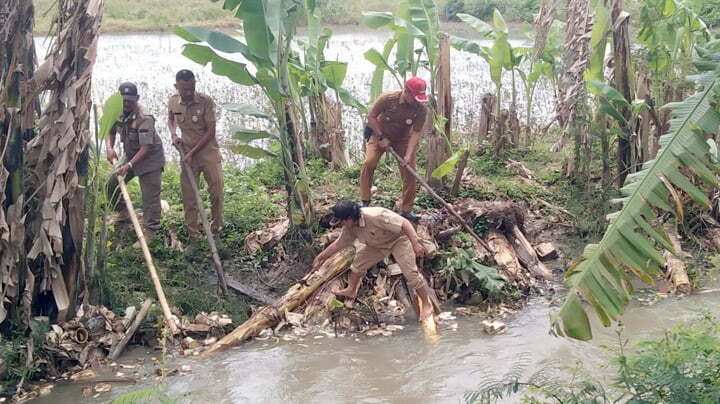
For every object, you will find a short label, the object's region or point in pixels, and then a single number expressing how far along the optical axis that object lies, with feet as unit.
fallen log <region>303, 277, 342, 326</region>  25.16
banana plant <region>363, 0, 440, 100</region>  33.99
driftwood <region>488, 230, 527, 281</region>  27.50
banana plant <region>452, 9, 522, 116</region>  36.50
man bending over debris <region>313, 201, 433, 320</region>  23.65
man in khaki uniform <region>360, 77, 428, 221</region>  27.86
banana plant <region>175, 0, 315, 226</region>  26.32
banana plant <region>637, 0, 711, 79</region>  32.01
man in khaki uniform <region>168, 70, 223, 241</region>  27.79
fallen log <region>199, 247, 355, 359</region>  23.66
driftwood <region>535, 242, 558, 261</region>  29.94
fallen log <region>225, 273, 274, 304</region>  26.45
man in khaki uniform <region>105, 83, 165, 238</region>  27.35
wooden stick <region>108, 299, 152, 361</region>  22.72
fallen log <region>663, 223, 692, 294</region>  26.84
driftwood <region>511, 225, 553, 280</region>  28.71
